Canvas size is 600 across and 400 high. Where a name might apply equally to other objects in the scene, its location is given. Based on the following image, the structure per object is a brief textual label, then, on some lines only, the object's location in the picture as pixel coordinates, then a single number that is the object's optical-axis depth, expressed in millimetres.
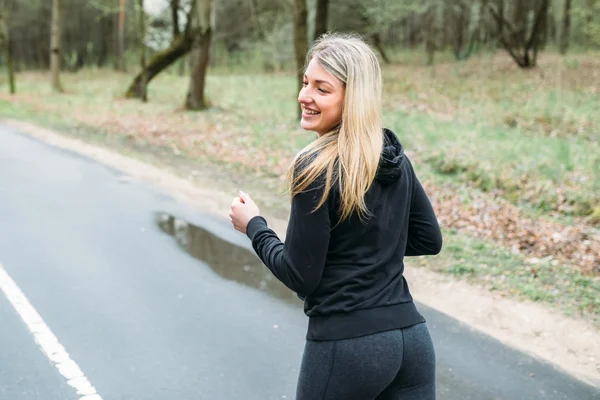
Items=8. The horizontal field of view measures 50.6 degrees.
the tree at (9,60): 29300
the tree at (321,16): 18141
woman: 2023
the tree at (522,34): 25609
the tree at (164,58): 26656
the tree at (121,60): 45662
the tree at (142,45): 25034
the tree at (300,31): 16281
